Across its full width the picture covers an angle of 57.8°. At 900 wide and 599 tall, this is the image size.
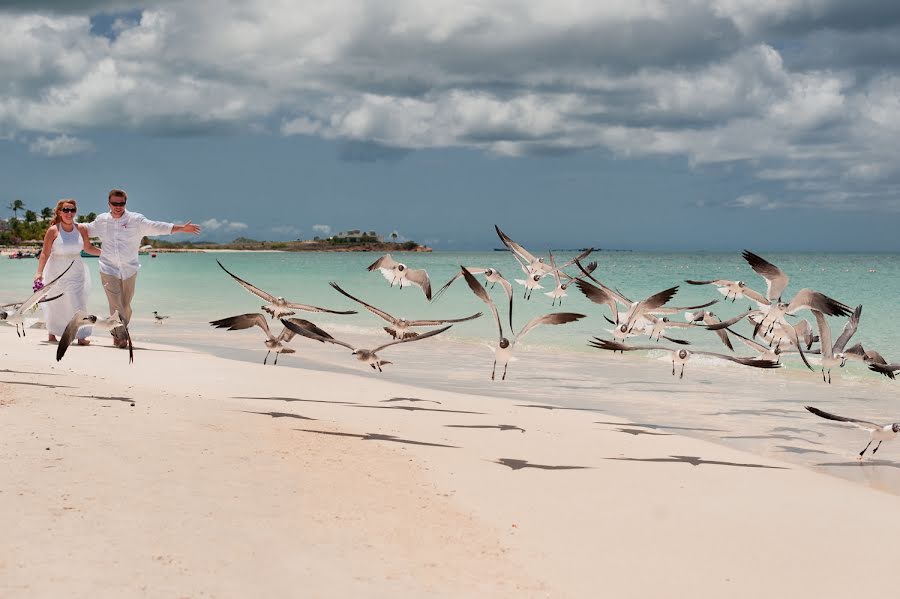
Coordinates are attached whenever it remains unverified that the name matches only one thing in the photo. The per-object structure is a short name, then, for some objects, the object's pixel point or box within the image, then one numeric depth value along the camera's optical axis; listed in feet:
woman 41.93
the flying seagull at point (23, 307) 28.87
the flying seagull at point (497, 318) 28.84
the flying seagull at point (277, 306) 28.60
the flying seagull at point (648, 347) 29.41
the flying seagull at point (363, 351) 26.89
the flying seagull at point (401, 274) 32.29
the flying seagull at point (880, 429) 23.54
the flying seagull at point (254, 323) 27.49
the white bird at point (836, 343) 31.24
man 38.68
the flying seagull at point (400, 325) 28.91
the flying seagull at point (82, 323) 28.27
